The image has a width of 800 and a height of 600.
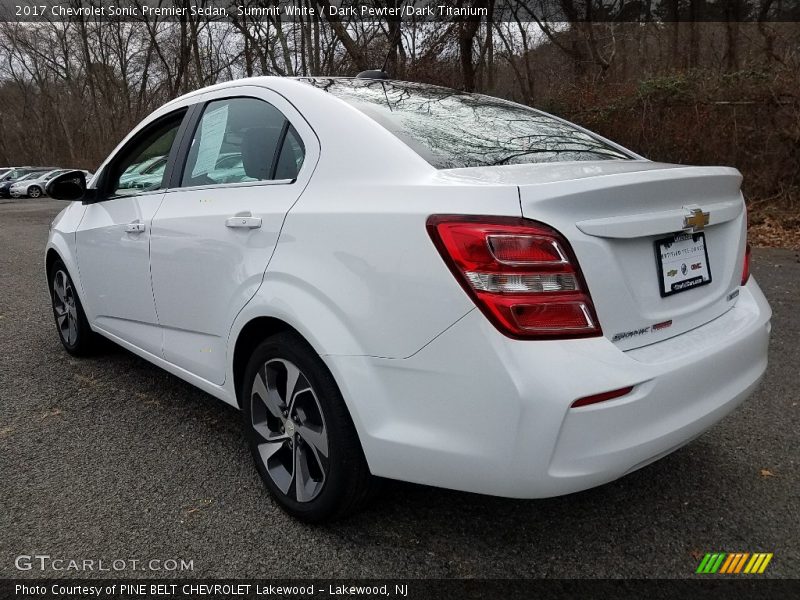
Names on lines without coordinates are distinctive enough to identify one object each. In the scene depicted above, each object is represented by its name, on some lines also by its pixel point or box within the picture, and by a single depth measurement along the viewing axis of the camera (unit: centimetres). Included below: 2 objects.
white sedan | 169
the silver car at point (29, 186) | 3038
